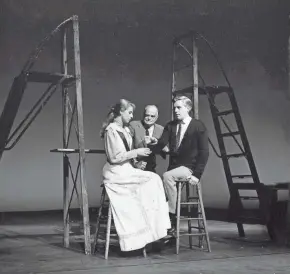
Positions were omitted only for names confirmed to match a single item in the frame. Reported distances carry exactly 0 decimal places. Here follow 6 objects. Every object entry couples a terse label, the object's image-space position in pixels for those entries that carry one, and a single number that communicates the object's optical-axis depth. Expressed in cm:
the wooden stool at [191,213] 446
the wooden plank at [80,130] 452
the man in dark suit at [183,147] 461
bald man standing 499
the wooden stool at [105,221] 424
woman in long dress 431
